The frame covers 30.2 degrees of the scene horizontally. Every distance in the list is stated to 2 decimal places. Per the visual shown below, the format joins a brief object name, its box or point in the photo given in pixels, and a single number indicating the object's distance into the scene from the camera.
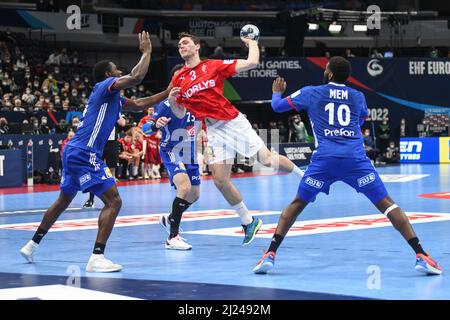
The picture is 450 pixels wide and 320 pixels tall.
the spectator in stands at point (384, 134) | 35.44
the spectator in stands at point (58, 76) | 33.29
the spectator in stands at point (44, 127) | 26.34
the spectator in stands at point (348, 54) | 36.25
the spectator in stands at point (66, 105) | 28.59
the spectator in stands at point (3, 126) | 25.03
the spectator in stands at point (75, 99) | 30.23
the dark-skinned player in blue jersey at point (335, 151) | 8.12
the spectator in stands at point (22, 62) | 32.72
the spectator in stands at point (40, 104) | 27.93
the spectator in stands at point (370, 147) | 33.10
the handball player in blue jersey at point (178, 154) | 10.74
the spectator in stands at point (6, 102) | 27.31
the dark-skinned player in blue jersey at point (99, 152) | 8.64
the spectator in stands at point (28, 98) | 29.22
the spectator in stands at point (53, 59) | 34.81
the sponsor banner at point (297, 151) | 30.72
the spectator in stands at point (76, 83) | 32.52
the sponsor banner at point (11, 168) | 23.92
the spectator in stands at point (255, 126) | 31.55
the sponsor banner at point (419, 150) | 33.38
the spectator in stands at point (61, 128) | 26.91
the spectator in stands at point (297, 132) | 32.84
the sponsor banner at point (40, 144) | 25.12
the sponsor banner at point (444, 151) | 33.09
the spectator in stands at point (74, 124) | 22.87
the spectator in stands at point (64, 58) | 35.56
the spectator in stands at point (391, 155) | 34.48
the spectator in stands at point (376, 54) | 36.69
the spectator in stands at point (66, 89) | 30.91
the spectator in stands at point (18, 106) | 27.15
